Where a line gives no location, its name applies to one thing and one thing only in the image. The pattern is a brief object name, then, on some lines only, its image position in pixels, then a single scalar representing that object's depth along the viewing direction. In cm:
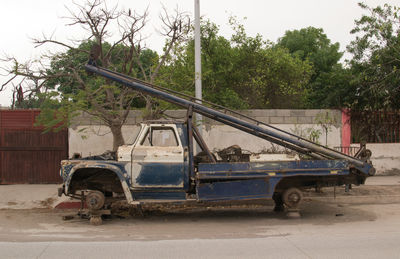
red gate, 1205
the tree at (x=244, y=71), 1611
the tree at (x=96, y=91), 914
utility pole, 1027
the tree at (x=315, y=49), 2334
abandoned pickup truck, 761
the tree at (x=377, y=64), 1319
